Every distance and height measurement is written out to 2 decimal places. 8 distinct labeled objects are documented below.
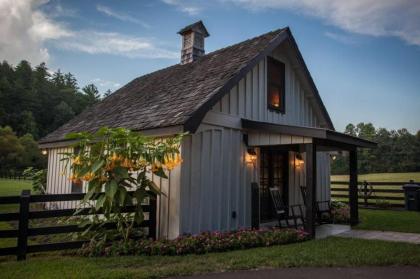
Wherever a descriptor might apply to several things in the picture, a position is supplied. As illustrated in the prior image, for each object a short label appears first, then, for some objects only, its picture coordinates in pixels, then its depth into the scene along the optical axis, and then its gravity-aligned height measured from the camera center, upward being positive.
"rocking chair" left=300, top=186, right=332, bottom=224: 9.95 -1.30
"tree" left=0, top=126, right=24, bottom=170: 48.38 +2.76
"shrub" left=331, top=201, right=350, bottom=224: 10.86 -1.32
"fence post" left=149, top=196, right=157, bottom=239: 7.45 -1.00
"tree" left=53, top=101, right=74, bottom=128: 61.00 +10.02
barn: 7.68 +0.95
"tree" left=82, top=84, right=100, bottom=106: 68.66 +18.32
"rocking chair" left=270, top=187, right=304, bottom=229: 8.53 -0.82
